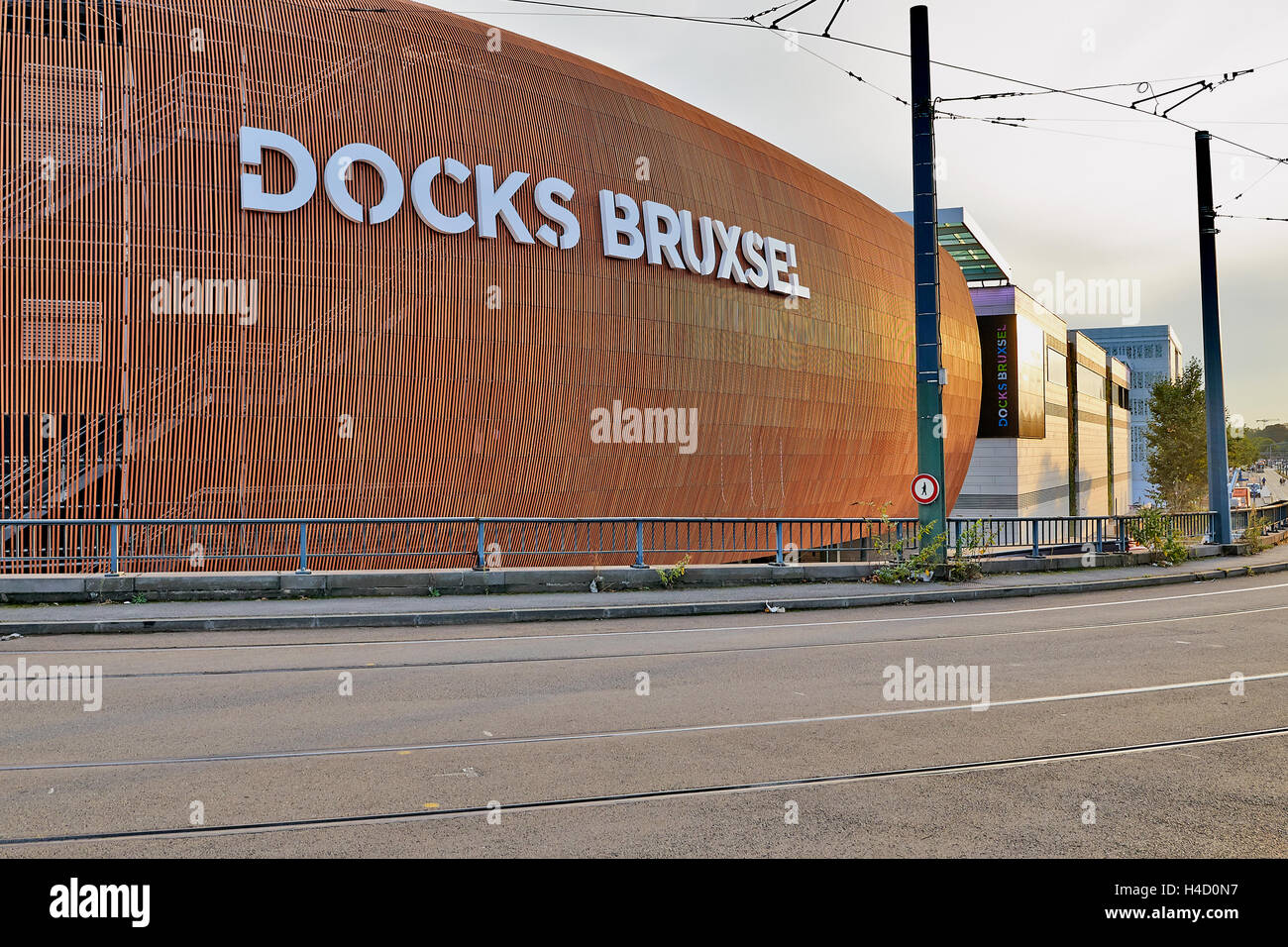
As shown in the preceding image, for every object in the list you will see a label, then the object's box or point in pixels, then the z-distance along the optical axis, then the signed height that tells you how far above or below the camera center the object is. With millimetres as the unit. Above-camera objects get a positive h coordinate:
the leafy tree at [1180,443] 60656 +2636
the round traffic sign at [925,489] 17656 -15
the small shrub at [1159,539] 23484 -1307
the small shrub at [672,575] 16500 -1392
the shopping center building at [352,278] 18531 +4803
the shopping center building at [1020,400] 55750 +5426
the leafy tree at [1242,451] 60534 +2126
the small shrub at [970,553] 18547 -1349
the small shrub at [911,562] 17922 -1355
